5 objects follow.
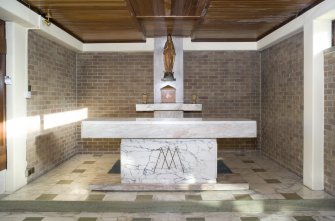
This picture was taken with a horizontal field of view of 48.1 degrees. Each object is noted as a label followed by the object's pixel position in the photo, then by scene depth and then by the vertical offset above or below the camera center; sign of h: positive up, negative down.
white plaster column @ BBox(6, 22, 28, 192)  5.07 -0.04
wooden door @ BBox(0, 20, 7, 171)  4.94 +0.10
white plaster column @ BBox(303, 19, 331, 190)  5.04 +0.08
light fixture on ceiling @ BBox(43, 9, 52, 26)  5.45 +1.24
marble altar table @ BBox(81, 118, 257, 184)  5.09 -0.76
